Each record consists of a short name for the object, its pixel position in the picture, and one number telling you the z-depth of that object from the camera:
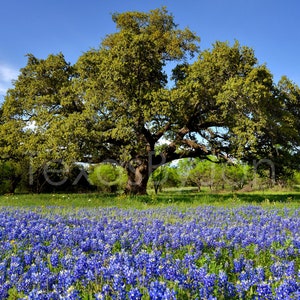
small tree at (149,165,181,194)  55.95
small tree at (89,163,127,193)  53.41
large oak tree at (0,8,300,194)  18.83
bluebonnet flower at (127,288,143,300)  3.28
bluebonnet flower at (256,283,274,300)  3.58
